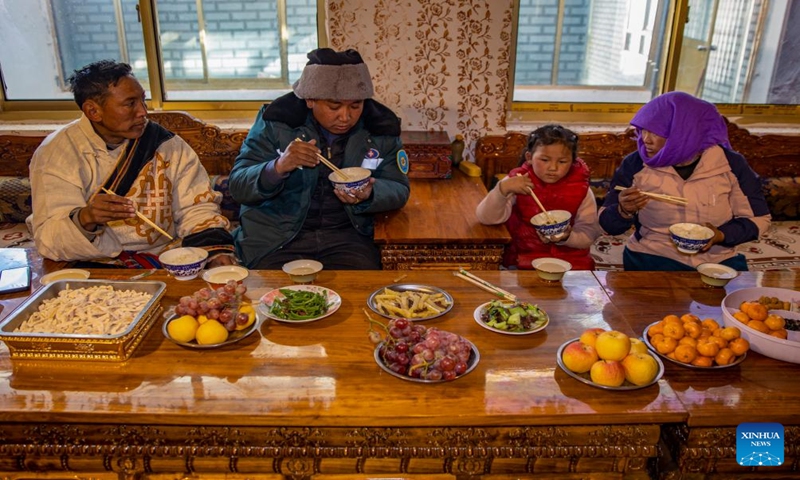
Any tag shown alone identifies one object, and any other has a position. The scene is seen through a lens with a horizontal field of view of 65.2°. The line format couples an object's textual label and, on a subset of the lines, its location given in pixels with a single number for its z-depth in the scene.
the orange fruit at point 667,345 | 1.61
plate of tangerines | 1.57
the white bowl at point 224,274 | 1.99
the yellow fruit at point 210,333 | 1.63
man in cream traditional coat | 2.23
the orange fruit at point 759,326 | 1.64
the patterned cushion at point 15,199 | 3.52
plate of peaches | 1.48
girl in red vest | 2.59
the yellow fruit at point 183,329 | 1.64
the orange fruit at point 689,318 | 1.67
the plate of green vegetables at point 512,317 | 1.73
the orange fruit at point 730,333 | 1.59
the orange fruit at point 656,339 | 1.64
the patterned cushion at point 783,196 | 3.70
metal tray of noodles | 1.56
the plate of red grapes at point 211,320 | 1.64
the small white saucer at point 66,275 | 1.98
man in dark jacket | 2.56
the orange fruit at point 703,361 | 1.57
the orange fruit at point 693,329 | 1.62
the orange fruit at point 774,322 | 1.64
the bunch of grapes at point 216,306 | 1.68
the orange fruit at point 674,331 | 1.63
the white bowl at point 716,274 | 2.01
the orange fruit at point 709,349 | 1.56
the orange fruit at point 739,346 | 1.57
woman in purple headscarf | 2.41
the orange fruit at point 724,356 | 1.56
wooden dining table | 1.41
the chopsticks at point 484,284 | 1.90
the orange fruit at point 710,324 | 1.65
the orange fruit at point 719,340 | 1.58
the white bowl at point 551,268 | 2.03
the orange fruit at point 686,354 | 1.58
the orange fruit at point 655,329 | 1.68
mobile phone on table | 1.96
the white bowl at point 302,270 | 2.01
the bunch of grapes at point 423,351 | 1.50
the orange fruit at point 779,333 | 1.64
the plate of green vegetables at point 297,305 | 1.79
